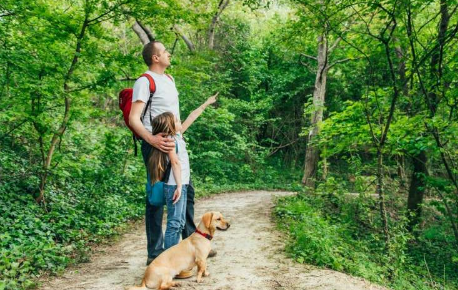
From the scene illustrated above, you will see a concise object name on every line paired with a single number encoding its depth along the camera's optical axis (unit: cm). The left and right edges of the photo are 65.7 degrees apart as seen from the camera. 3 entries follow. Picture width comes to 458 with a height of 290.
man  348
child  351
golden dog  336
